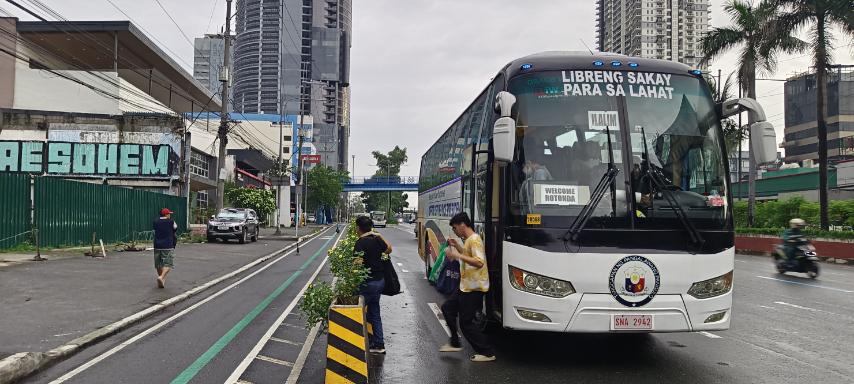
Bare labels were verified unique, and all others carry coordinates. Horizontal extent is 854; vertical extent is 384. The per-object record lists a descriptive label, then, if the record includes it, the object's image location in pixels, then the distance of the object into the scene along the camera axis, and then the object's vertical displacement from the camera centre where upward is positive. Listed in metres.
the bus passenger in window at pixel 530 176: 6.90 +0.38
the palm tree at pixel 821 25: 26.33 +8.18
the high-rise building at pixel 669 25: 129.38 +40.59
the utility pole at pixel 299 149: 53.84 +5.11
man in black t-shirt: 7.37 -0.56
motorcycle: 17.28 -1.33
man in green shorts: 13.55 -0.79
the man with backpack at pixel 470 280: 7.16 -0.81
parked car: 31.16 -0.90
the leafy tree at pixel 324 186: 82.88 +3.06
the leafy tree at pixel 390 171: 146.01 +8.90
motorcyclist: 17.55 -0.72
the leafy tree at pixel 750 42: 29.53 +8.50
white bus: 6.51 +0.16
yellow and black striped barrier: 6.07 -1.35
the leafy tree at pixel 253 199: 51.12 +0.76
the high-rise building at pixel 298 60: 150.50 +38.26
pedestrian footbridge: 92.91 +3.78
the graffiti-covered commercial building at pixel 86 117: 32.53 +4.75
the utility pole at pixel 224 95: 29.84 +5.40
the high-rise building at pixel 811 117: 87.81 +14.09
